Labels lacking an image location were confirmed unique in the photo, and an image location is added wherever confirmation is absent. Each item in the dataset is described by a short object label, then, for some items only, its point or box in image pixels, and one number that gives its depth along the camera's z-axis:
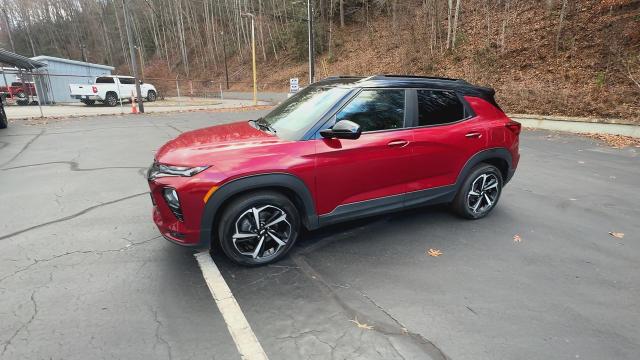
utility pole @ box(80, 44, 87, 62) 63.62
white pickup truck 22.61
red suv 2.92
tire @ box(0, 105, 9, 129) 11.69
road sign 23.37
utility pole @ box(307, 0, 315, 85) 20.80
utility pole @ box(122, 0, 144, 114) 16.91
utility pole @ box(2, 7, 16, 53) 57.17
